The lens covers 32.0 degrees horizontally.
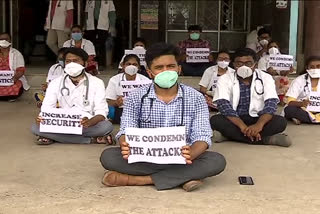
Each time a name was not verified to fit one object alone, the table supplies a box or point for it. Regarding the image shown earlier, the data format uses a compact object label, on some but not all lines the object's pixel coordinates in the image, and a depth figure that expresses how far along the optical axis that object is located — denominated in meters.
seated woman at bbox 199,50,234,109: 7.61
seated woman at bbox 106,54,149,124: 6.67
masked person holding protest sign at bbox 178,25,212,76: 9.29
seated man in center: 4.09
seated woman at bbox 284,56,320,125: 6.82
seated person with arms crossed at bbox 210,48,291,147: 5.62
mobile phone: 4.31
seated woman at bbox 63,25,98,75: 8.90
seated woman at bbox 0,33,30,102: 8.33
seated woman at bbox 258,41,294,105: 8.33
